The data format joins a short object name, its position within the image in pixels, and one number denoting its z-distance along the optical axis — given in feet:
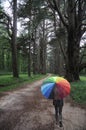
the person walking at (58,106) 21.18
